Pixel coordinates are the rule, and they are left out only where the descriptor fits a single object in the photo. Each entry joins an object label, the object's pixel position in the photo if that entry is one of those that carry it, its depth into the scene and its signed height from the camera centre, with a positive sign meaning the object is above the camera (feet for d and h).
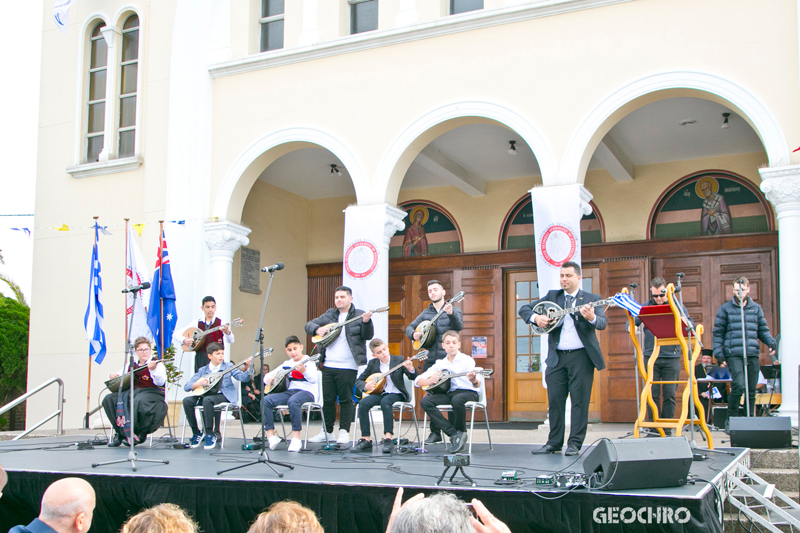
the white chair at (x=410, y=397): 24.56 -1.81
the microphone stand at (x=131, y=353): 20.11 -0.39
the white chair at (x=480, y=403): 23.10 -1.84
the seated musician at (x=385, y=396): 23.99 -1.71
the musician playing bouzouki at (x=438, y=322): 24.52 +0.59
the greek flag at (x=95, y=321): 34.45 +0.82
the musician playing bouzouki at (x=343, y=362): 25.23 -0.70
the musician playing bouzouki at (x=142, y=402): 26.03 -2.09
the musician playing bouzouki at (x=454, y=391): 22.77 -1.50
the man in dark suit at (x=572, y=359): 21.09 -0.50
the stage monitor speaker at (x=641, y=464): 14.25 -2.24
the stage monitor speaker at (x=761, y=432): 21.43 -2.47
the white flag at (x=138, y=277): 33.71 +2.76
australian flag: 33.81 +1.50
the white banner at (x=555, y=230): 29.37 +4.19
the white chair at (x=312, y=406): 25.11 -2.11
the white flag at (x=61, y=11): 39.22 +16.43
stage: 14.37 -3.24
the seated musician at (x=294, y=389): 24.71 -1.60
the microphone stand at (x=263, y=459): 19.02 -2.92
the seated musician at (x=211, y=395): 25.66 -1.82
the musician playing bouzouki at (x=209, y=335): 28.02 +0.21
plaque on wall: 41.22 +3.66
